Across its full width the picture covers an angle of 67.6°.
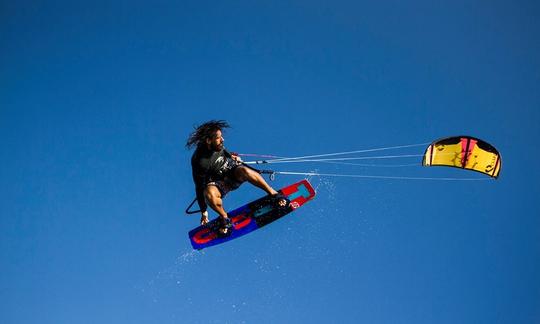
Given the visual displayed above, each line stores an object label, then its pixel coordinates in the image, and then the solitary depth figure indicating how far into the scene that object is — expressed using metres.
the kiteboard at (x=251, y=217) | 7.91
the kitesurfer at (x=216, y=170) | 6.68
